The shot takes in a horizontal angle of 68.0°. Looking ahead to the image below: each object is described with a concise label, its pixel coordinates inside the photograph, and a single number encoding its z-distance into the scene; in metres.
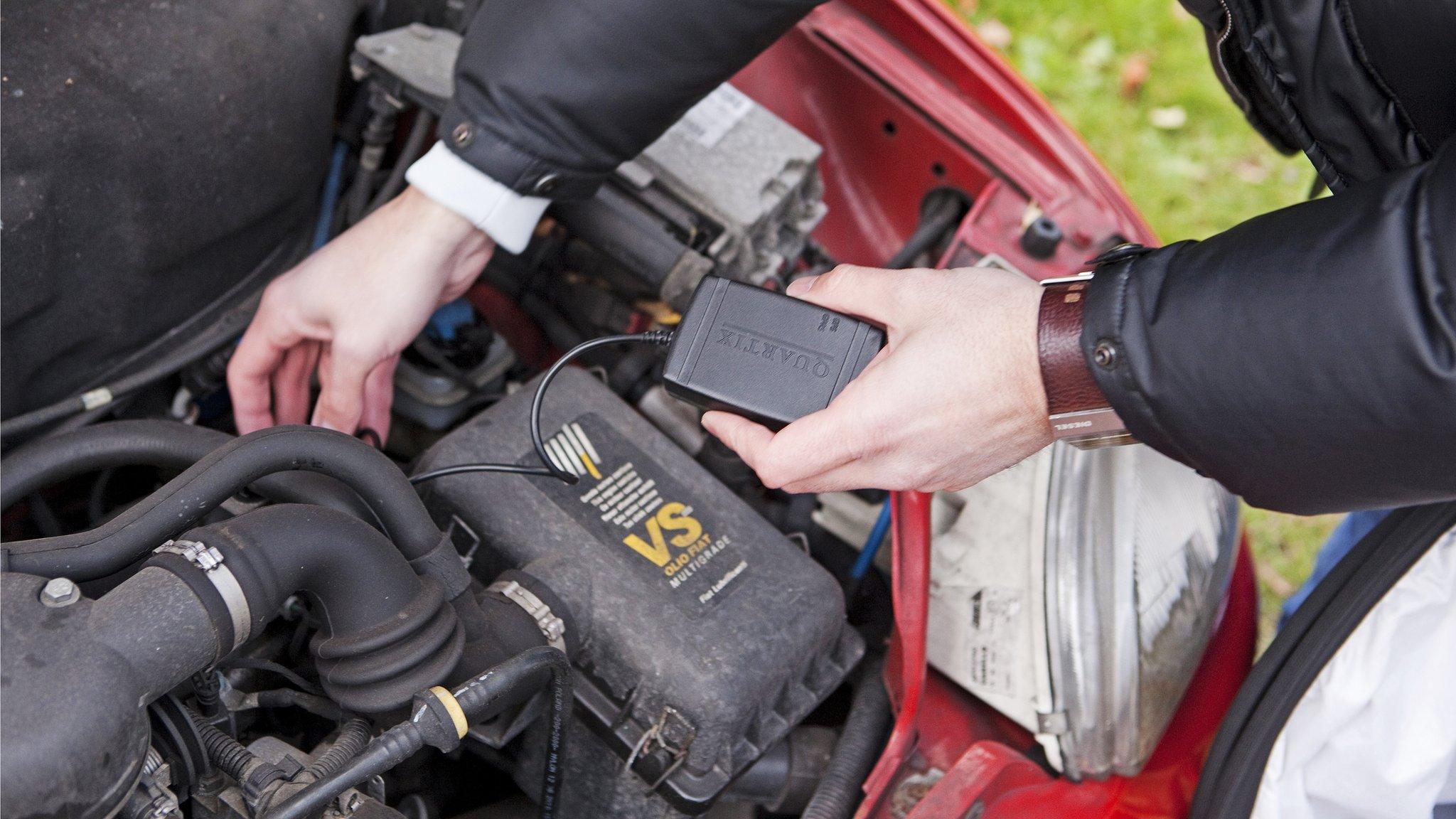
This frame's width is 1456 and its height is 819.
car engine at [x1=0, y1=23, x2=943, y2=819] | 0.75
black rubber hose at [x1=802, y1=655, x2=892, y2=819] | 1.08
